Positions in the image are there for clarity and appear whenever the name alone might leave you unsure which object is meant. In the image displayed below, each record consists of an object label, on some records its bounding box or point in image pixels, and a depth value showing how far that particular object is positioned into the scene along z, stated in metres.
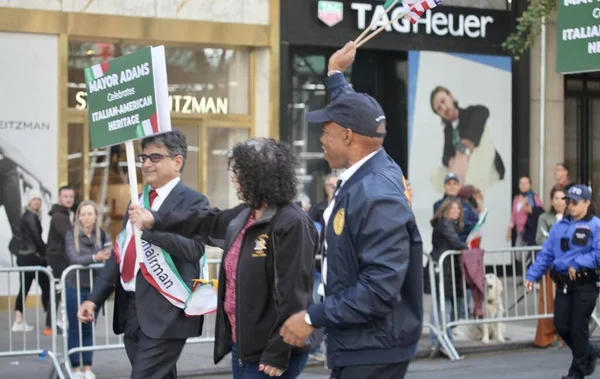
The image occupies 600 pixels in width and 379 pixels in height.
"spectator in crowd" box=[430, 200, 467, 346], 13.01
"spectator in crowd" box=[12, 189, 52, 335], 14.14
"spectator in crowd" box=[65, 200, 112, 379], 10.70
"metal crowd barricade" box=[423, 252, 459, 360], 12.39
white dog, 13.12
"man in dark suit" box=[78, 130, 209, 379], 6.41
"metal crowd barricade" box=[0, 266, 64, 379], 10.38
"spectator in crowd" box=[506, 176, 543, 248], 18.30
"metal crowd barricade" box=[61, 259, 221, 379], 10.59
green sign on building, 10.06
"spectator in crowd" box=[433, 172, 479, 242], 13.47
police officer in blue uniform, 10.38
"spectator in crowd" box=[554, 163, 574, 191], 17.11
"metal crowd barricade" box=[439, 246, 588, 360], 12.73
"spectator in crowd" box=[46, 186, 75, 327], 12.63
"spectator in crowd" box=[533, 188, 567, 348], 13.15
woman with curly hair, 5.45
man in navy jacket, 4.73
